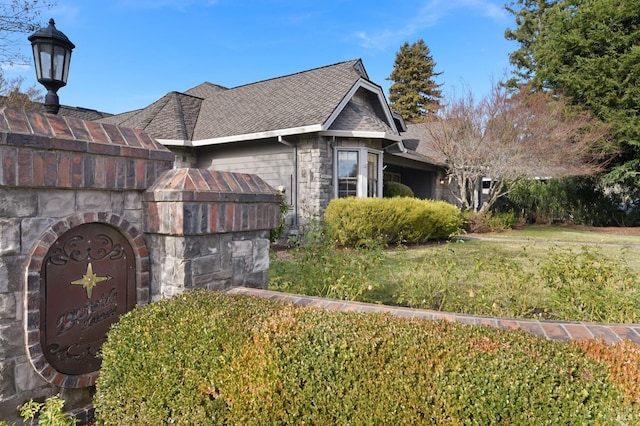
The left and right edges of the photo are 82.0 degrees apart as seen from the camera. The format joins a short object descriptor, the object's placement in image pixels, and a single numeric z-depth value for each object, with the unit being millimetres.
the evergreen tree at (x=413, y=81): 31905
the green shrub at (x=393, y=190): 13641
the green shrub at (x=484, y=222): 14023
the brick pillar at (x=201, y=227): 2273
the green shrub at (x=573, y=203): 17891
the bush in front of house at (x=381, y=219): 9250
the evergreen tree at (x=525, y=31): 27469
